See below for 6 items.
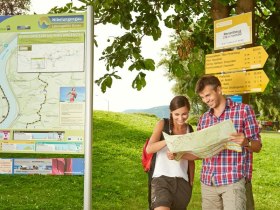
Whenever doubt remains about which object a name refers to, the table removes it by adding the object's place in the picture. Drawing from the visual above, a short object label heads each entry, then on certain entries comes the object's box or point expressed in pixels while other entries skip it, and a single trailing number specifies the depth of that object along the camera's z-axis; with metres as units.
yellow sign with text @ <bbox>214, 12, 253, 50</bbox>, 5.23
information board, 4.65
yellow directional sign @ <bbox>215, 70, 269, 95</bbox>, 5.07
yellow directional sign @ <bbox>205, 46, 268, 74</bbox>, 5.12
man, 4.19
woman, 4.75
